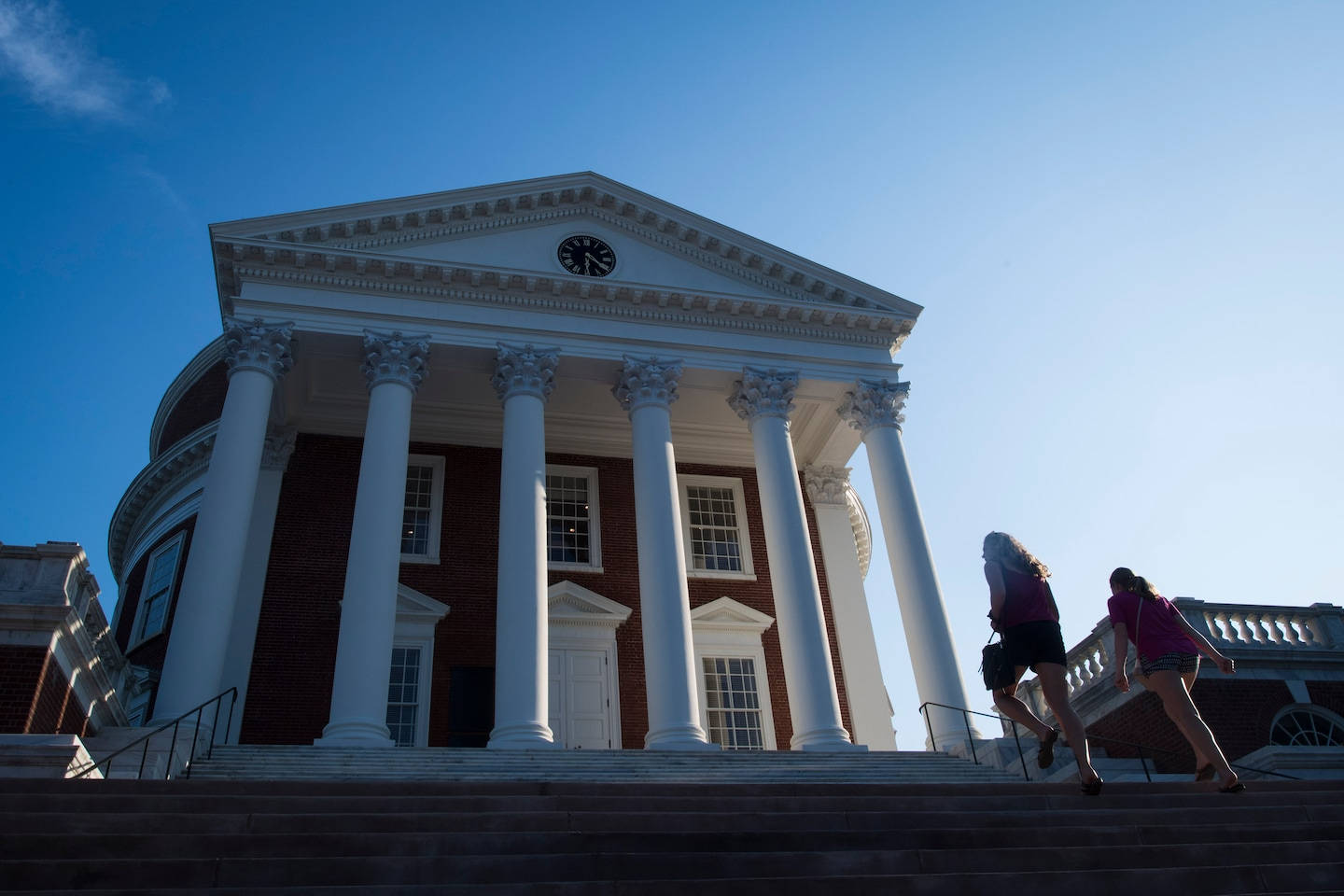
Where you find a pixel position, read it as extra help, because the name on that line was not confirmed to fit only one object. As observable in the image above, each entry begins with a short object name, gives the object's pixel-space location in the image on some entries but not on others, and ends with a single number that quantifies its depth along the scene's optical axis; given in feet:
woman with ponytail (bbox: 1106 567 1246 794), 29.12
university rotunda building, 59.11
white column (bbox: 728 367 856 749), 59.11
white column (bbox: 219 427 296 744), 67.82
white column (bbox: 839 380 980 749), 61.46
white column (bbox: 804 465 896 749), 76.28
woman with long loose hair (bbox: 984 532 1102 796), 27.81
